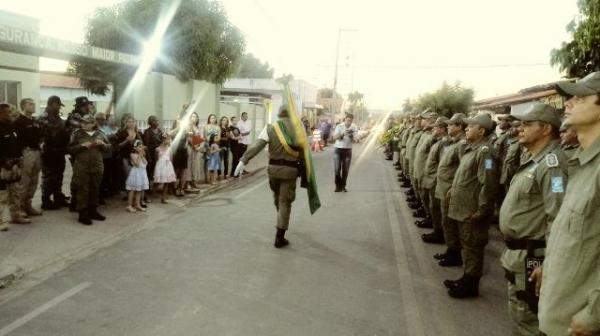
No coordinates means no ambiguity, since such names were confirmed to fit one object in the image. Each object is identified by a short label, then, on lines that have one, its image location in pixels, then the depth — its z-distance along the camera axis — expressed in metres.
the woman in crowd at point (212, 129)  12.48
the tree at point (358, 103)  82.05
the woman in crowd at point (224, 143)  13.77
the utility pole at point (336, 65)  40.94
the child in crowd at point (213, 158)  12.60
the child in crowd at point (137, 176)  8.95
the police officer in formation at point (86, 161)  7.87
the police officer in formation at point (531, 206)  3.34
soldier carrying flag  7.09
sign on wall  7.97
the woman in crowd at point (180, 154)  10.42
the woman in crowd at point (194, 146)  11.19
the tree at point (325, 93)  88.62
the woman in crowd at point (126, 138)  9.12
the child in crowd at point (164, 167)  9.82
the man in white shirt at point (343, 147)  12.36
